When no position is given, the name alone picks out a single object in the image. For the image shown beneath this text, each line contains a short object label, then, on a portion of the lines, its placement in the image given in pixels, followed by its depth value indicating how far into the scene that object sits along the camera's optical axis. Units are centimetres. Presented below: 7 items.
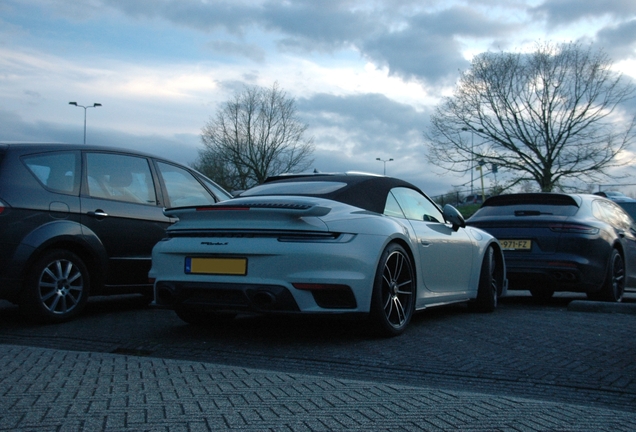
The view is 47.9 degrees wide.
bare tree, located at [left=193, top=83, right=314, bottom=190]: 5472
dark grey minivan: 581
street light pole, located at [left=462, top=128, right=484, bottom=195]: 3794
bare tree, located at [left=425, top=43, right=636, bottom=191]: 3641
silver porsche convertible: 496
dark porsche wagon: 851
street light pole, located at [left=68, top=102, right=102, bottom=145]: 5128
